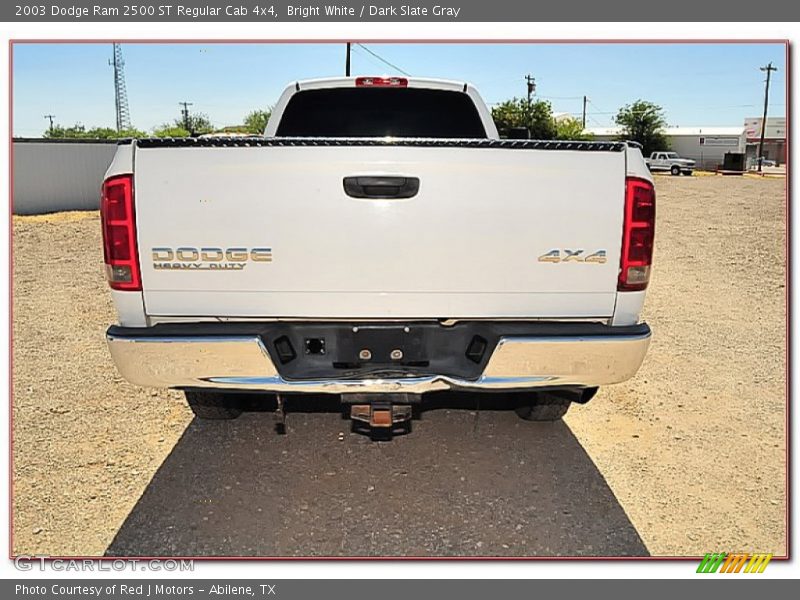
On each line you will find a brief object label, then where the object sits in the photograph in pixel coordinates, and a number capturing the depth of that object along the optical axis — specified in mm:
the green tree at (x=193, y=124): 55172
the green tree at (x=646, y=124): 65312
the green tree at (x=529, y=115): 59125
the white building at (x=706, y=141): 74875
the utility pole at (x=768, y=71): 58600
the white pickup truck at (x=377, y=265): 3039
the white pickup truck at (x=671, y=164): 48344
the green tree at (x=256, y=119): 47681
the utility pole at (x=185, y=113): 58469
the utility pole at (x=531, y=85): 63981
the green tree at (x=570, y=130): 61106
